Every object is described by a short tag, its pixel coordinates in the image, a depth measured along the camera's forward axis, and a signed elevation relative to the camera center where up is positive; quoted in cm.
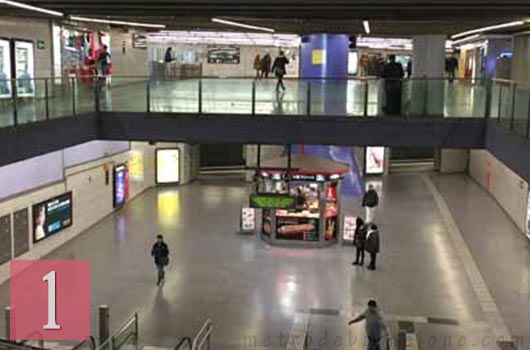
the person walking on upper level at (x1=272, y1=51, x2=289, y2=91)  2056 +3
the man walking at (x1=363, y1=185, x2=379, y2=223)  2219 -397
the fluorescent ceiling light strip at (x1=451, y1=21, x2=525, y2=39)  1969 +132
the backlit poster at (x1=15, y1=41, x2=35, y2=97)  1948 +9
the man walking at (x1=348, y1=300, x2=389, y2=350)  1223 -430
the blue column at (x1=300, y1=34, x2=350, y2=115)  2778 +49
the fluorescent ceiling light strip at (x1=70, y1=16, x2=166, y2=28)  2104 +134
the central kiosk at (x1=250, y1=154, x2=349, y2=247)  2067 -395
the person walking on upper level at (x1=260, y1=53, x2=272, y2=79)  2628 +3
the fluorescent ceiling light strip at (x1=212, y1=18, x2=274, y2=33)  1891 +125
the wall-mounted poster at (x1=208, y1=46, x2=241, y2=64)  4275 +67
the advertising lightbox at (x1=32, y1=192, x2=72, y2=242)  1848 -404
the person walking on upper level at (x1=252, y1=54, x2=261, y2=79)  2936 +11
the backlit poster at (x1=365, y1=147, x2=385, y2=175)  3250 -409
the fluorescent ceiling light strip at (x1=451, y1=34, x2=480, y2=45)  2867 +137
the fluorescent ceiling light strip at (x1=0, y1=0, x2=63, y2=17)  1253 +107
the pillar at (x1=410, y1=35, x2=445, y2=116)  1697 -12
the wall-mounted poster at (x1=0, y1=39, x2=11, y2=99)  1870 +8
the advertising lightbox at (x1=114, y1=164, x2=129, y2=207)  2464 -411
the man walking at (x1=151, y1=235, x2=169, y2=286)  1653 -433
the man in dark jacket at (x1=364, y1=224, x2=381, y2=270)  1806 -434
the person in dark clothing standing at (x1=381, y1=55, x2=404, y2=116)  1691 -60
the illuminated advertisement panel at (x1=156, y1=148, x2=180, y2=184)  2925 -402
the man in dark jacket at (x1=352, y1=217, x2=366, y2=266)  1838 -435
